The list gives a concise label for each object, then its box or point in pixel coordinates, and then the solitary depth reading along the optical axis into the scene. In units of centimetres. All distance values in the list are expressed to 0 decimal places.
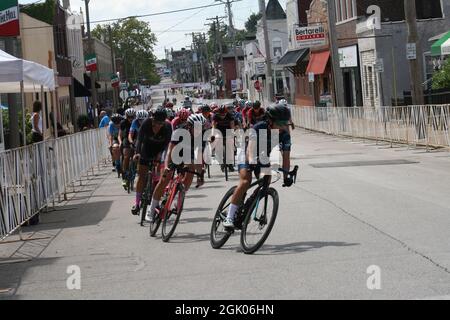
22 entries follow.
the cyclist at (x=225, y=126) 1978
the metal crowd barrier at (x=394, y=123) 2256
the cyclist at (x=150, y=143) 1203
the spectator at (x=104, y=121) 2838
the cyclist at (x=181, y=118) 1206
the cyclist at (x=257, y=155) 937
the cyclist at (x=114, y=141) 2084
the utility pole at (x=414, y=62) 2603
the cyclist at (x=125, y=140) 1705
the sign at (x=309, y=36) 4594
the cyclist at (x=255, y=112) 1842
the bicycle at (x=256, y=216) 933
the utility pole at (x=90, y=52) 4716
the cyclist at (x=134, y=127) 1482
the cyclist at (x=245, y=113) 2087
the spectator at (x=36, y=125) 1795
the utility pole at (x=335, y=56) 3597
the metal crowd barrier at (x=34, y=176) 1187
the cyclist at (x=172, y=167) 1103
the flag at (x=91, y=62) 4562
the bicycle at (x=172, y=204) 1083
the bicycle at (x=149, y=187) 1228
